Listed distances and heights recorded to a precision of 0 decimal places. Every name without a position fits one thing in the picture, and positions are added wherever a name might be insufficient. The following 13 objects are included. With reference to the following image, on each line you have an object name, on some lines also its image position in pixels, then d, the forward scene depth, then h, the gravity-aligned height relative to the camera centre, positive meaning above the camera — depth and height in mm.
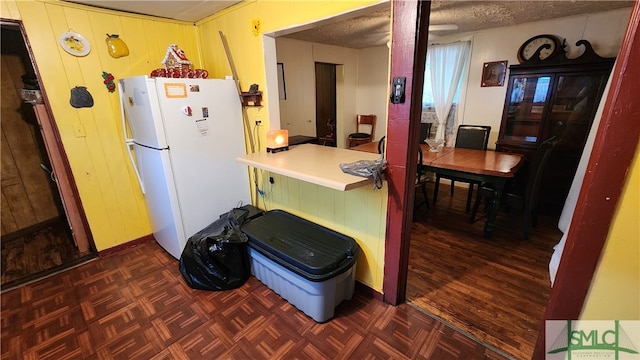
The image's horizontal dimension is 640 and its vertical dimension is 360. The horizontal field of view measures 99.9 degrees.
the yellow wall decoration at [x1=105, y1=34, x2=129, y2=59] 2115 +452
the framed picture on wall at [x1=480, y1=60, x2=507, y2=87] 3336 +275
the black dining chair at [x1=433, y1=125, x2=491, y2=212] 3131 -487
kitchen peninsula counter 1368 -383
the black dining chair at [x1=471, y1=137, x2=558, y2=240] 2258 -881
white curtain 3648 +342
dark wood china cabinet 2701 -126
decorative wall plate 1948 +443
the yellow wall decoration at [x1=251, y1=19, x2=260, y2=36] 1947 +526
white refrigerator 1933 -350
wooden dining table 2273 -591
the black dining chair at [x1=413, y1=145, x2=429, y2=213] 2561 -863
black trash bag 1853 -1072
